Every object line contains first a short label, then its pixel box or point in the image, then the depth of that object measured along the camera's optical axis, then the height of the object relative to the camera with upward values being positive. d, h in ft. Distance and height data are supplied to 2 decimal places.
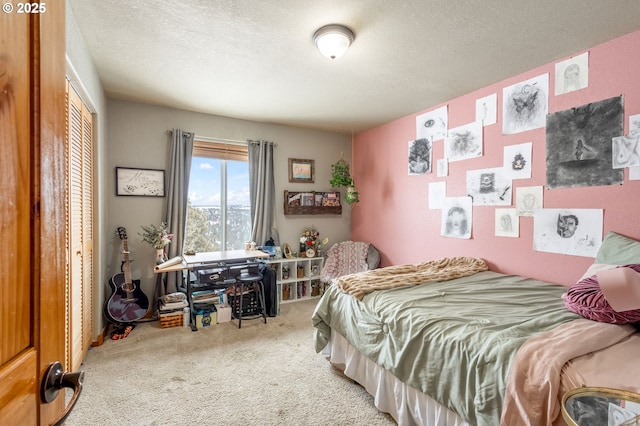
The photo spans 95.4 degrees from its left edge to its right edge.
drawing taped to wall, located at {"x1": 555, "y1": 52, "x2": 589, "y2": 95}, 7.25 +3.55
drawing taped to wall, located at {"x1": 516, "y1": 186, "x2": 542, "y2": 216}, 8.18 +0.36
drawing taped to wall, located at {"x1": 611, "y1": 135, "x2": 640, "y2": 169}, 6.49 +1.40
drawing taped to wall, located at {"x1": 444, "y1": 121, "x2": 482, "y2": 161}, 9.70 +2.40
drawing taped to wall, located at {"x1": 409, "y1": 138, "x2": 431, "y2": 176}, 11.45 +2.20
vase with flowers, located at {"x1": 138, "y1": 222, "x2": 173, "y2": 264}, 10.56 -1.11
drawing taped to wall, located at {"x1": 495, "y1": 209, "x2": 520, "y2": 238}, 8.71 -0.36
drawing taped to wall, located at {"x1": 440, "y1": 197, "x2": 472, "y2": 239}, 10.08 -0.22
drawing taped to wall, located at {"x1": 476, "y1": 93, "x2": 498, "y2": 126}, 9.19 +3.30
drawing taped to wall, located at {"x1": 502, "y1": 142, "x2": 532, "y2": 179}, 8.40 +1.52
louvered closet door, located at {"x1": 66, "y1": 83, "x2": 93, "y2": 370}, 6.65 -0.57
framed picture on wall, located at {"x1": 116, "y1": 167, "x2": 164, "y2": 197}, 10.77 +1.01
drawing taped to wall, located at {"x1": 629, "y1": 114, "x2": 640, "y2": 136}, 6.48 +1.98
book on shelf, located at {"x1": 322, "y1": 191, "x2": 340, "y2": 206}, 14.93 +0.58
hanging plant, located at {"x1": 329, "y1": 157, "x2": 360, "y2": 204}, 13.91 +1.43
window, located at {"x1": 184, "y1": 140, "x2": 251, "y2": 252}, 12.36 +0.46
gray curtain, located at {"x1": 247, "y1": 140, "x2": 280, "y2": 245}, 13.14 +0.97
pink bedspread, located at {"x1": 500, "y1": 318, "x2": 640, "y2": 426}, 3.74 -2.09
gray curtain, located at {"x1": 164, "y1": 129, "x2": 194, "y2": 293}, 11.32 +0.30
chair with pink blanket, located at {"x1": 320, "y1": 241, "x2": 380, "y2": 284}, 13.44 -2.33
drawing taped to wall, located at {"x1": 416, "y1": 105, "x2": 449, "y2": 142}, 10.83 +3.35
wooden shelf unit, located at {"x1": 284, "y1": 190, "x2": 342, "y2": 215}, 14.02 +0.11
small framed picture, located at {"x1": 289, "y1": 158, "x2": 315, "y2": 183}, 14.18 +1.95
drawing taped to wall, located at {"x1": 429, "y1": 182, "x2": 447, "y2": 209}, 10.88 +0.65
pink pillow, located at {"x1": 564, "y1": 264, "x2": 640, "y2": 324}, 4.69 -1.62
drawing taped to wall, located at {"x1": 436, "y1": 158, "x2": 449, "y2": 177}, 10.77 +1.64
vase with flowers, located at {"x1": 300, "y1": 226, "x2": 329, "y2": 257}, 13.93 -1.60
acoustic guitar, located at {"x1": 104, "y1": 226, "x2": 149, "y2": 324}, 9.84 -3.17
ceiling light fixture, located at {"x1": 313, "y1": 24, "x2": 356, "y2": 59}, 6.35 +3.83
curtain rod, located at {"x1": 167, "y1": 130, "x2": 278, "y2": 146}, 12.18 +3.00
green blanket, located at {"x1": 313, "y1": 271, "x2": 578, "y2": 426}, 4.47 -2.26
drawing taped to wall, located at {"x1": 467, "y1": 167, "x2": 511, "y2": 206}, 8.99 +0.79
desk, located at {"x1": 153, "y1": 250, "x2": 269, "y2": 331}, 10.11 -1.92
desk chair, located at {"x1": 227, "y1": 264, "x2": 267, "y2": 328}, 10.68 -3.43
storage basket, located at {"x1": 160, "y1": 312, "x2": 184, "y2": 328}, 10.29 -3.97
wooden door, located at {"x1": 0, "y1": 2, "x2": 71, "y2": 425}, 1.54 -0.02
